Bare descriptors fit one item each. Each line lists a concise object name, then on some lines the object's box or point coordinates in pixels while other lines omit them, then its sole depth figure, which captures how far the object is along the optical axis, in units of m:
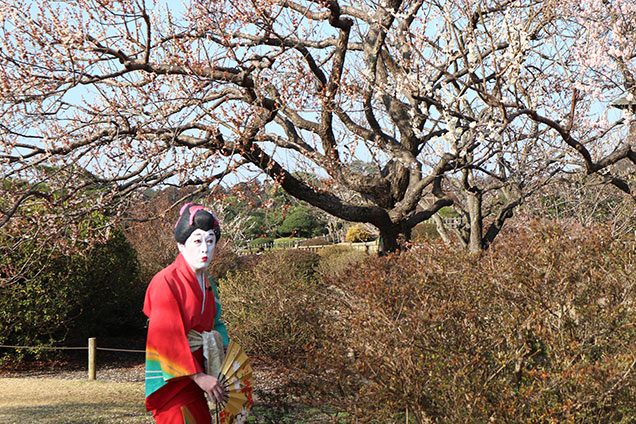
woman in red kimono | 3.12
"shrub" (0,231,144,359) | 9.14
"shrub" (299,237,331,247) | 22.30
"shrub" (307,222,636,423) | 3.47
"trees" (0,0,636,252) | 5.55
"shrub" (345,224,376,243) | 20.52
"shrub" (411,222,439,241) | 20.37
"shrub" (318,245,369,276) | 12.31
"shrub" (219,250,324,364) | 7.58
